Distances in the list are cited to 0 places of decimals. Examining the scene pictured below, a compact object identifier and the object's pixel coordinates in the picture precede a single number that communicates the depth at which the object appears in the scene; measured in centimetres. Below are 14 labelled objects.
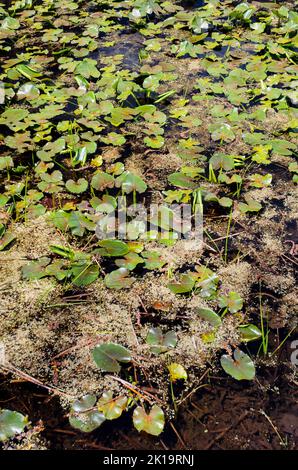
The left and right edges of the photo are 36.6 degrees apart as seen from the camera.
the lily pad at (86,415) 119
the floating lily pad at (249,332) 137
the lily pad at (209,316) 140
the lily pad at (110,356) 129
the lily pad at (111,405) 121
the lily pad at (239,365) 126
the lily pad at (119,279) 152
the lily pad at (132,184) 185
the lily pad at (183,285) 149
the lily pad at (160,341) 135
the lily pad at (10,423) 117
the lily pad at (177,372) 128
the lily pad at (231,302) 144
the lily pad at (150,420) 117
